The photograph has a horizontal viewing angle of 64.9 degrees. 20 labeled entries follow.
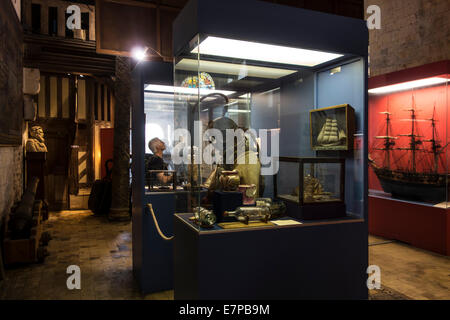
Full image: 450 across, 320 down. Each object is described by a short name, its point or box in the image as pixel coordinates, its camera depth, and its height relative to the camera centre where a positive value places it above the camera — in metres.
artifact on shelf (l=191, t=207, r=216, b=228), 2.18 -0.36
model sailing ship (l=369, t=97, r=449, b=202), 5.49 -0.20
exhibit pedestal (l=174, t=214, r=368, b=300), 2.10 -0.65
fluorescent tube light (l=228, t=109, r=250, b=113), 2.61 +0.37
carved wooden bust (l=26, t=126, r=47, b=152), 7.96 +0.48
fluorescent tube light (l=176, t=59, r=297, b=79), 2.39 +0.66
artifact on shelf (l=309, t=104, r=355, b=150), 2.66 +0.25
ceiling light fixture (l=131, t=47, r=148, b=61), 6.23 +1.95
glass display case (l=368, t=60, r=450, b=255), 5.36 +0.06
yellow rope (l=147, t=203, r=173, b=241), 3.47 -0.49
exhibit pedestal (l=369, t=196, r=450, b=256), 5.12 -1.02
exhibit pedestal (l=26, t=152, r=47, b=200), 7.80 -0.16
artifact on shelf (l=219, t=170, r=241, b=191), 2.38 -0.13
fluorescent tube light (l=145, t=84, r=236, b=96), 2.37 +0.49
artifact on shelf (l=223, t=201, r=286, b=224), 2.28 -0.35
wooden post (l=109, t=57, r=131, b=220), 7.90 +0.43
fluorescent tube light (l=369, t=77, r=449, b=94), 5.55 +1.25
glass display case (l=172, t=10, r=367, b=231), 2.39 +0.30
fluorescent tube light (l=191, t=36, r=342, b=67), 2.30 +0.76
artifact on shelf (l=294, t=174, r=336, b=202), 2.45 -0.22
